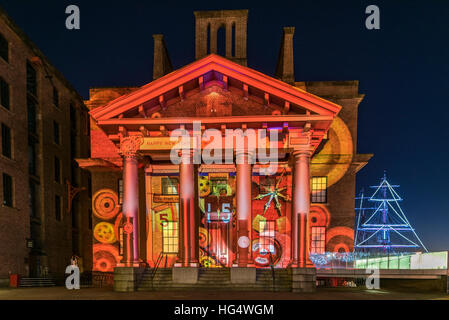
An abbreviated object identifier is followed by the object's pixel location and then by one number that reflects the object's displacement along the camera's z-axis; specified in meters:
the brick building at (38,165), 20.97
